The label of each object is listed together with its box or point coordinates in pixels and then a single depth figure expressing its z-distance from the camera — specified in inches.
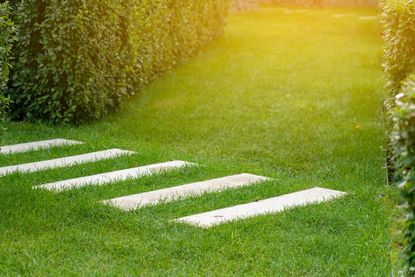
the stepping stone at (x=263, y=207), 225.9
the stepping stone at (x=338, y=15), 731.4
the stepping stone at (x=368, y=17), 697.3
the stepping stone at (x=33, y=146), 310.5
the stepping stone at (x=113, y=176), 259.0
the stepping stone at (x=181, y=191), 241.3
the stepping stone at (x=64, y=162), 281.6
